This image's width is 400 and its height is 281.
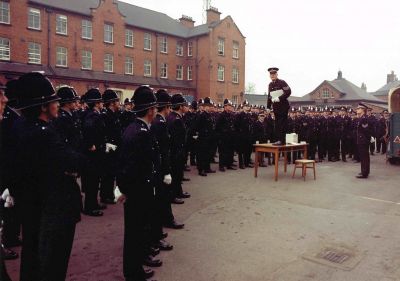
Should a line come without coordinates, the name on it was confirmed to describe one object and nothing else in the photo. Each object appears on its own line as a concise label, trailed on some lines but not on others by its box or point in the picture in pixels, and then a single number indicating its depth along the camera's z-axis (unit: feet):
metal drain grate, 15.70
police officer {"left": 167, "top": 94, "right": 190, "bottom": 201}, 24.39
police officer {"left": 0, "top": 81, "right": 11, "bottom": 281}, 10.44
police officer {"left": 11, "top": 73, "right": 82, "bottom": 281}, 10.25
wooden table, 33.40
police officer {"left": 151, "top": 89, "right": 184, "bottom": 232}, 17.17
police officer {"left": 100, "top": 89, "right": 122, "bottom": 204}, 25.02
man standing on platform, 33.68
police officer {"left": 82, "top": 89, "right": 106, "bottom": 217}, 22.80
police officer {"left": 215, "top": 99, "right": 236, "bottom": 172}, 41.39
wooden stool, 33.99
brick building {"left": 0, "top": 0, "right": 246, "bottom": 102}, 96.02
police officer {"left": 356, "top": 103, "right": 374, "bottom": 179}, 36.73
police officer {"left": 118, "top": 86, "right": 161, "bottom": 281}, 13.19
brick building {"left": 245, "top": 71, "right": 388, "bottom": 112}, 173.57
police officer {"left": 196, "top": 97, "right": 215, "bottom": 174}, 38.01
